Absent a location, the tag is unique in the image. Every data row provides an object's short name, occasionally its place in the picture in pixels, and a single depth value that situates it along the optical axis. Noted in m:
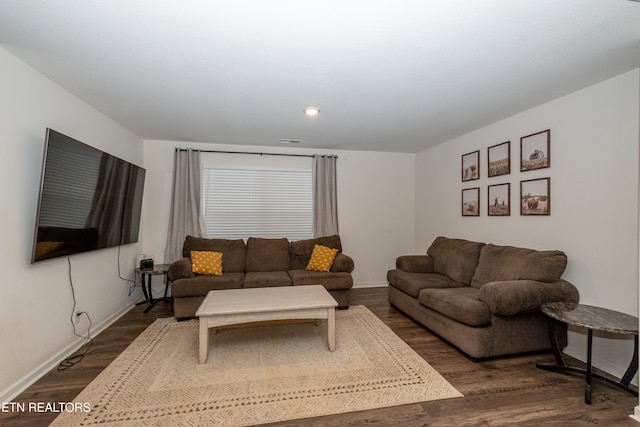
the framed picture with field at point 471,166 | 3.77
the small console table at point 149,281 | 3.66
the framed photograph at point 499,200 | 3.31
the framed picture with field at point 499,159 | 3.29
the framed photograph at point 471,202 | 3.79
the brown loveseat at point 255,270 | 3.42
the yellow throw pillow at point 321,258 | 4.05
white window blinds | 4.52
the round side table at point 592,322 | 1.86
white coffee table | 2.43
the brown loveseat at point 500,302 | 2.42
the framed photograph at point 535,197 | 2.83
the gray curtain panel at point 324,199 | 4.75
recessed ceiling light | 3.00
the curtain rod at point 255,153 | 4.45
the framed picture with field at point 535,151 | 2.83
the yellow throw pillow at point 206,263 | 3.71
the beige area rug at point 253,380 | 1.81
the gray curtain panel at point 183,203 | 4.25
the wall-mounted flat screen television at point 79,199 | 2.12
